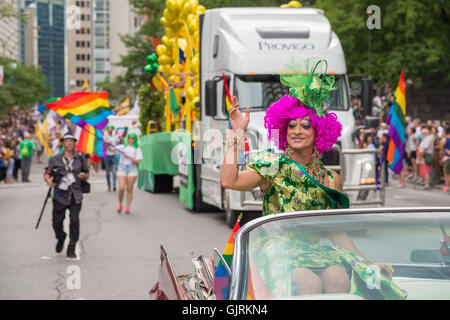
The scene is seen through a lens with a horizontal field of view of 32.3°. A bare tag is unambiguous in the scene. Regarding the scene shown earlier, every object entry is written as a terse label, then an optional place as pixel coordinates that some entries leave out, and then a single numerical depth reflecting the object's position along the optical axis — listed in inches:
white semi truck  487.2
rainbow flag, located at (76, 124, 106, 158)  770.8
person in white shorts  614.9
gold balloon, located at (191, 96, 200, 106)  565.6
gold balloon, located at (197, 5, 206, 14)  659.4
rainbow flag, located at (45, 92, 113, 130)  567.5
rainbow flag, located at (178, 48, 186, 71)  649.0
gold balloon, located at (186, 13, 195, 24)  642.8
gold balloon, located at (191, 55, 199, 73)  576.6
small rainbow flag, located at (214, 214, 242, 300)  134.9
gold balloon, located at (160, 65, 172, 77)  716.7
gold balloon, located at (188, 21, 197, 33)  628.3
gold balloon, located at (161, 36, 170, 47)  710.5
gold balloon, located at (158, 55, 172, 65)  713.0
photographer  397.4
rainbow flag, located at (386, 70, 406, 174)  633.6
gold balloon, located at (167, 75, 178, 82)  668.9
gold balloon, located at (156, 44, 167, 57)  718.5
